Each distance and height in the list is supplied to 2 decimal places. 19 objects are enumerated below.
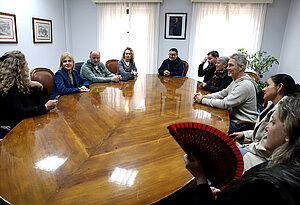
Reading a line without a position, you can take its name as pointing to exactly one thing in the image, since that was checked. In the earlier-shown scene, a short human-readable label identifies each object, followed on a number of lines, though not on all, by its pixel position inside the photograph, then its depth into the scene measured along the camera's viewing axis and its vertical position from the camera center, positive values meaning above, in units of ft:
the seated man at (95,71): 10.68 -0.88
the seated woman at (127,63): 12.57 -0.42
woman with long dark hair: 4.87 -1.66
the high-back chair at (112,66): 14.52 -0.71
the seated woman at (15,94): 5.72 -1.20
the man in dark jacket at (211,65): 12.46 -0.28
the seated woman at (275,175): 2.01 -1.13
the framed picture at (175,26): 16.83 +2.56
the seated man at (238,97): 6.90 -1.18
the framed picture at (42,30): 14.67 +1.56
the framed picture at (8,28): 12.07 +1.28
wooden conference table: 2.93 -1.79
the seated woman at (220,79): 9.18 -0.81
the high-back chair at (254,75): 12.52 -0.78
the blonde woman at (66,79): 8.29 -1.06
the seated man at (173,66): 13.58 -0.47
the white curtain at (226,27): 15.62 +2.51
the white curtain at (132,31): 17.15 +2.05
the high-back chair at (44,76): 9.55 -1.08
